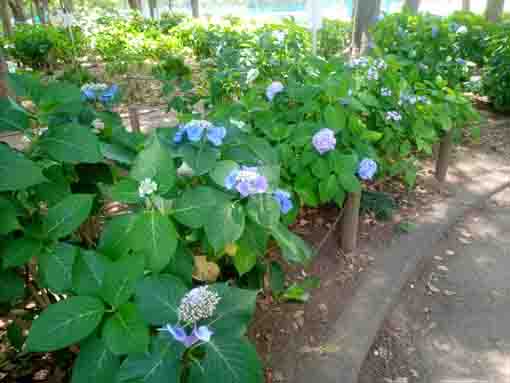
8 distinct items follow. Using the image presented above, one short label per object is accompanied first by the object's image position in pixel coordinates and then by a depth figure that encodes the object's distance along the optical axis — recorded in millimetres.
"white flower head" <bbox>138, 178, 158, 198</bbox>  978
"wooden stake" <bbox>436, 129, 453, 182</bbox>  3545
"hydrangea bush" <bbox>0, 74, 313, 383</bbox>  855
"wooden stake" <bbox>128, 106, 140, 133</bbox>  2947
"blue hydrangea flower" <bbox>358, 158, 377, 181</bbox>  2035
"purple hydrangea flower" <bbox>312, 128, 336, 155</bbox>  1860
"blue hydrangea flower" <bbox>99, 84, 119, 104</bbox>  1620
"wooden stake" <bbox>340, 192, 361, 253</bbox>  2514
